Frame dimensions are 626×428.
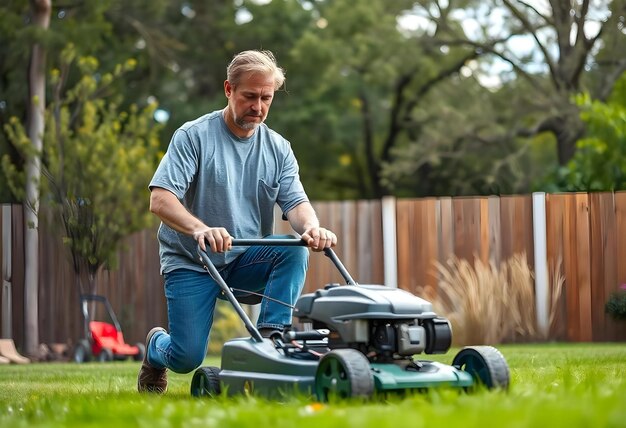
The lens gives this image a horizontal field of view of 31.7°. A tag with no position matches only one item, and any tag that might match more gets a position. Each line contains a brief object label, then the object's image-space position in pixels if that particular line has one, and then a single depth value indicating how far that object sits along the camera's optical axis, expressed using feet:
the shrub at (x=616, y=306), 37.50
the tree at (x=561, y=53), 67.26
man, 16.24
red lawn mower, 35.76
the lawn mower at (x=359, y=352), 13.23
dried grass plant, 36.99
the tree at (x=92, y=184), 38.04
